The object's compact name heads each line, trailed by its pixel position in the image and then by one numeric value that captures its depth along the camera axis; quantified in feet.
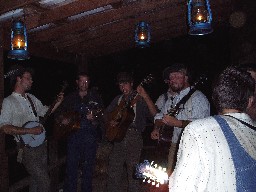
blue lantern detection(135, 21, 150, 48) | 18.57
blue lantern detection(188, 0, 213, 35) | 13.29
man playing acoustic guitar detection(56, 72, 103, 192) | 19.25
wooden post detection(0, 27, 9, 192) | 15.58
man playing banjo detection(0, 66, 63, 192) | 15.40
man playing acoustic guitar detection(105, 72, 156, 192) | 18.54
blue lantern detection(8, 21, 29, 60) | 13.20
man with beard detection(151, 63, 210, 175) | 14.40
